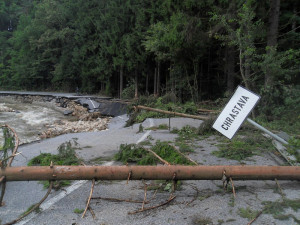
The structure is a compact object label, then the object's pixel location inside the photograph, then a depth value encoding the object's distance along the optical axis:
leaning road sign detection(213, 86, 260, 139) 4.52
